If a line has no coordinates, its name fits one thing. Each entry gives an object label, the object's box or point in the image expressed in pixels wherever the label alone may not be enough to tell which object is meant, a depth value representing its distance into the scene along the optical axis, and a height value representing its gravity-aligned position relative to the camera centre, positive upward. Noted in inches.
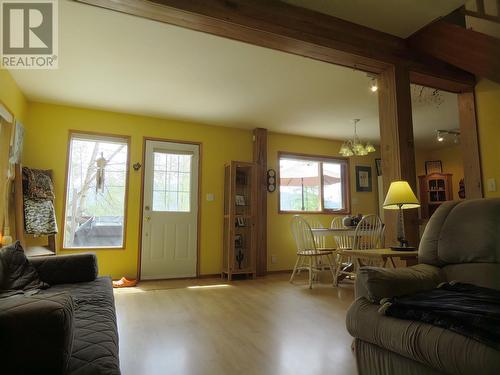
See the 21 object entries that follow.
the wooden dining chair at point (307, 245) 163.2 -17.3
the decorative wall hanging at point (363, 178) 241.6 +27.5
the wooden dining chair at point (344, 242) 184.2 -16.6
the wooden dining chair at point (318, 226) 207.2 -8.8
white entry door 176.9 +2.4
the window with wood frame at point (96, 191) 166.9 +13.5
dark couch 29.1 -12.6
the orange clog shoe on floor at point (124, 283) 156.4 -34.3
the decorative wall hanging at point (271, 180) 209.0 +22.9
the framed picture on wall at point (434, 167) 249.6 +37.3
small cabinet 239.8 +17.4
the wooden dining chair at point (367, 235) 155.3 -10.5
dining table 163.2 -9.0
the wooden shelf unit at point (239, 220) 184.5 -3.3
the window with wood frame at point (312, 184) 219.0 +22.0
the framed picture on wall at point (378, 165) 245.1 +38.2
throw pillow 68.9 -13.1
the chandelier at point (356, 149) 170.9 +35.4
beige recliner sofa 41.7 -14.4
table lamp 89.2 +3.6
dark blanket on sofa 40.7 -14.4
